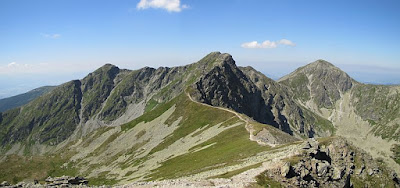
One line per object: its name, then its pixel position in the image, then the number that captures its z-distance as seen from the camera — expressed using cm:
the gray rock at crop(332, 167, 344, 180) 4425
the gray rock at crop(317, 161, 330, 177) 4282
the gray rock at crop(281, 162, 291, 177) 3812
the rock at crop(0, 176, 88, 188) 4358
